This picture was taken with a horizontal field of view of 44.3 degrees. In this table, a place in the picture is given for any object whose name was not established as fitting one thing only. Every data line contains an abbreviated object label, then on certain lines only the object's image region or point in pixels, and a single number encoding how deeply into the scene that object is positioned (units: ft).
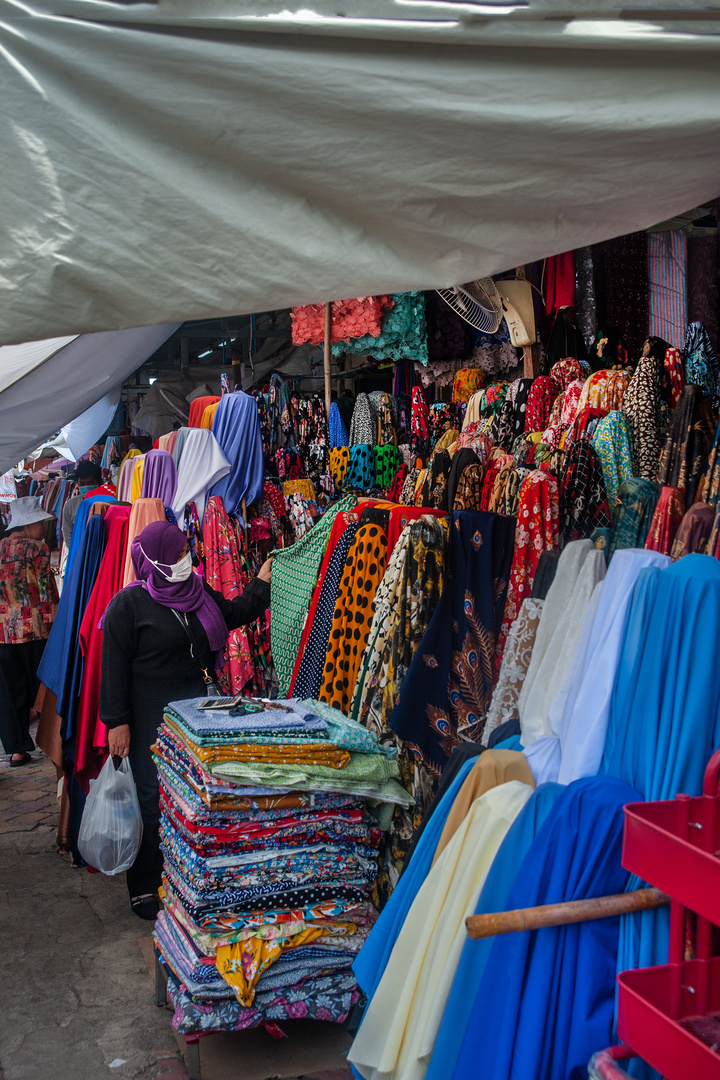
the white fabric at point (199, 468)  17.81
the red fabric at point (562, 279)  17.49
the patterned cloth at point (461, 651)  8.87
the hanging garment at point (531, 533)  9.14
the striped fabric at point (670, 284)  16.35
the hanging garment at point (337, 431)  22.81
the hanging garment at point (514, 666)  7.54
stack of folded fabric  8.75
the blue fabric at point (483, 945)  5.61
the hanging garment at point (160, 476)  18.45
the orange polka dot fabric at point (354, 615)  10.81
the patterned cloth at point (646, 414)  12.75
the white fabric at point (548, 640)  6.63
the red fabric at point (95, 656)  14.83
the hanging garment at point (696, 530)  6.85
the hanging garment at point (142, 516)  15.74
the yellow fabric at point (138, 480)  19.13
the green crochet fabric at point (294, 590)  12.48
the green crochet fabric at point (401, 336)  20.47
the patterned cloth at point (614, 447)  12.50
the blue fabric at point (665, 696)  5.16
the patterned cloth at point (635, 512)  8.39
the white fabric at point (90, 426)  26.99
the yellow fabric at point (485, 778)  6.27
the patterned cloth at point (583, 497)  10.06
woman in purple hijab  12.51
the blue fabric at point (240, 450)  18.21
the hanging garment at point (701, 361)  13.89
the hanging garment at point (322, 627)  11.52
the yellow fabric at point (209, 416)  19.31
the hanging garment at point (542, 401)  16.99
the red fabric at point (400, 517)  10.30
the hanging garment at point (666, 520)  7.58
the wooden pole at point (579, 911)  4.98
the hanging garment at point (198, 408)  20.34
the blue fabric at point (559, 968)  5.21
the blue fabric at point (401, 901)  6.53
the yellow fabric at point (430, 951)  5.84
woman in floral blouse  21.29
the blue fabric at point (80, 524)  16.40
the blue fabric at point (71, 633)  15.29
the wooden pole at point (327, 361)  12.01
